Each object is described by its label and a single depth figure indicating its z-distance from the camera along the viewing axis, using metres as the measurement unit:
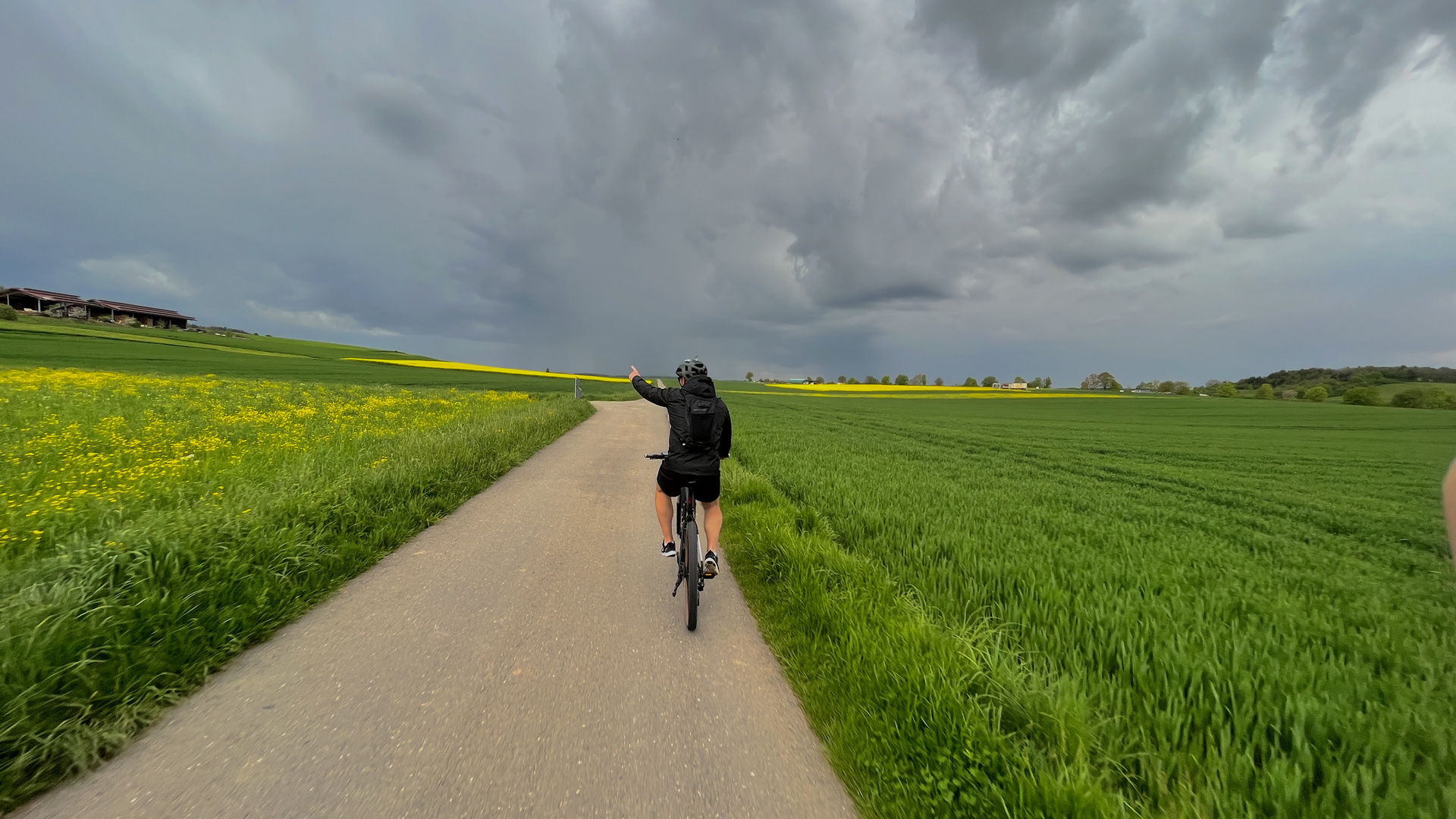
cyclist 4.32
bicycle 3.74
